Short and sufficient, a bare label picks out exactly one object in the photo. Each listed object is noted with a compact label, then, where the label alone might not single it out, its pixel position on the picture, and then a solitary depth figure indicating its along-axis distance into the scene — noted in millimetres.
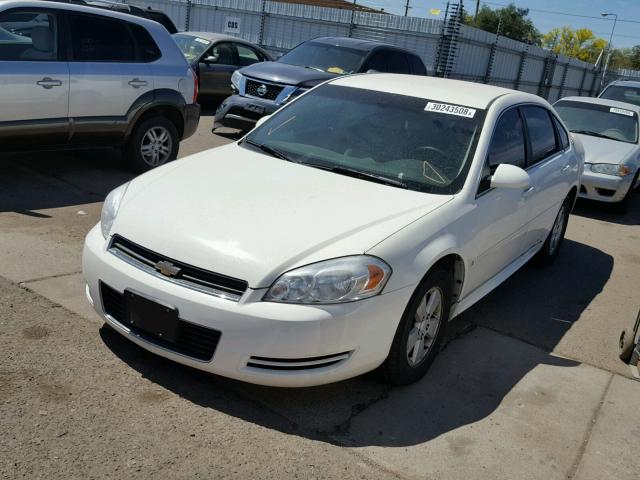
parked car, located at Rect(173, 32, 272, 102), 13578
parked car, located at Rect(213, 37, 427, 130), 10578
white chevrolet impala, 3354
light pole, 39000
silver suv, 6676
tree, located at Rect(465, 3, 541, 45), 75938
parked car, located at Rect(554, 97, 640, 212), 9727
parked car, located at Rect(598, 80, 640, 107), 14969
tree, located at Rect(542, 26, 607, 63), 86000
